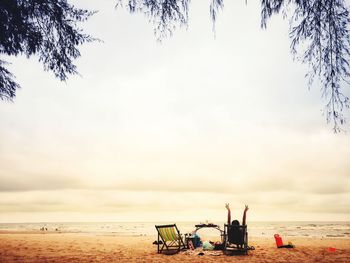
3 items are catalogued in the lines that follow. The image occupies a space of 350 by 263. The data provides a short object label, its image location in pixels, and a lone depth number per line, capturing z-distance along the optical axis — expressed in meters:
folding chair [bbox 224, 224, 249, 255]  9.95
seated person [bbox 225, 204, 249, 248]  9.97
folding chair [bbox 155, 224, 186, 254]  10.34
